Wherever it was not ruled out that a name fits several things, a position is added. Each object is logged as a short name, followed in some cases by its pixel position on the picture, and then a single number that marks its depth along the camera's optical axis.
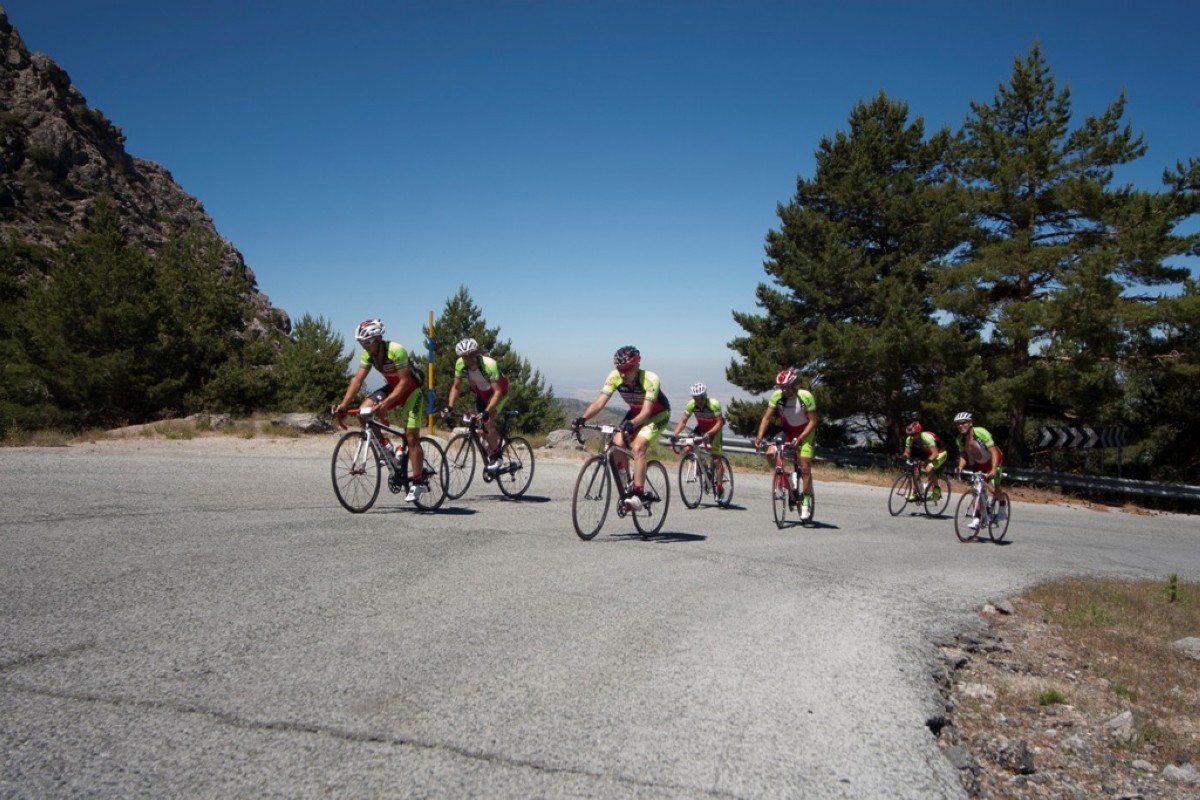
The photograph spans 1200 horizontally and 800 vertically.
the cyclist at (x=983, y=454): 12.19
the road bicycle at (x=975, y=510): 12.06
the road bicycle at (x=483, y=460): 10.86
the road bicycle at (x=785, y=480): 11.27
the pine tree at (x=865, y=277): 27.12
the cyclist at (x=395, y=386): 8.54
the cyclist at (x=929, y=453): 14.38
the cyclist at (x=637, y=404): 8.48
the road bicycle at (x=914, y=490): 14.81
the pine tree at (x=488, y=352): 48.00
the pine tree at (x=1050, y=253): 23.81
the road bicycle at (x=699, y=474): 12.73
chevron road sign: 26.30
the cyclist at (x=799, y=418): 11.27
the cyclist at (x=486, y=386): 10.09
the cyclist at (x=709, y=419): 12.94
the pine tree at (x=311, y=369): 36.47
